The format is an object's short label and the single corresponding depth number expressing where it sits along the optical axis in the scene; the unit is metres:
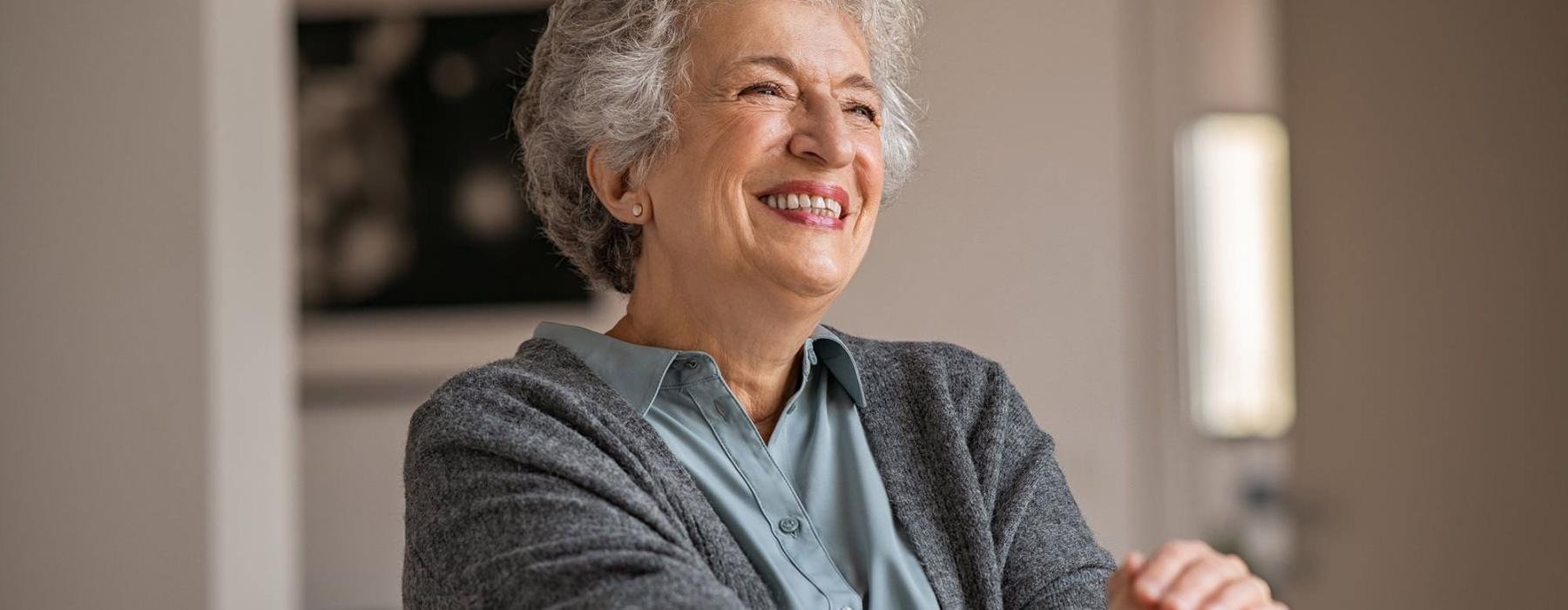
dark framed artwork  3.92
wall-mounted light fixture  4.19
